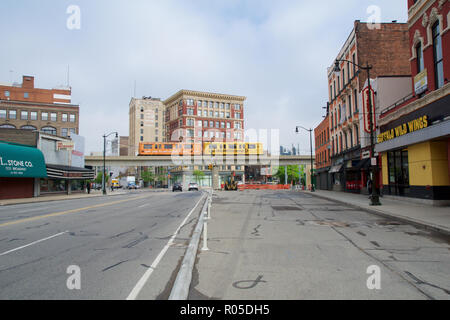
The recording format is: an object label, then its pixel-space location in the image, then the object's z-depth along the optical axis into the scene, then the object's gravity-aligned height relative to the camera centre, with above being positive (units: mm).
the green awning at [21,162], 29000 +1902
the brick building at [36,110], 66125 +15218
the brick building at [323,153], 46981 +3614
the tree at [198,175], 96188 +994
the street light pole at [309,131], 44281 +6602
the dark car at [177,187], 54062 -1443
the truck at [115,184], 96969 -1321
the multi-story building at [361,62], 31844 +11460
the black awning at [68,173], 36562 +1020
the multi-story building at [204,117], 103500 +20803
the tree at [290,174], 101462 +1018
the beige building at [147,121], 127438 +23823
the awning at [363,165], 28578 +1008
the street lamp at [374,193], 18906 -1068
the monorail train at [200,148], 60812 +5795
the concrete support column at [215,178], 65538 -115
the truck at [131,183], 92700 -1076
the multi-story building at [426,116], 16625 +3382
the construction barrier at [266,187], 67938 -2126
